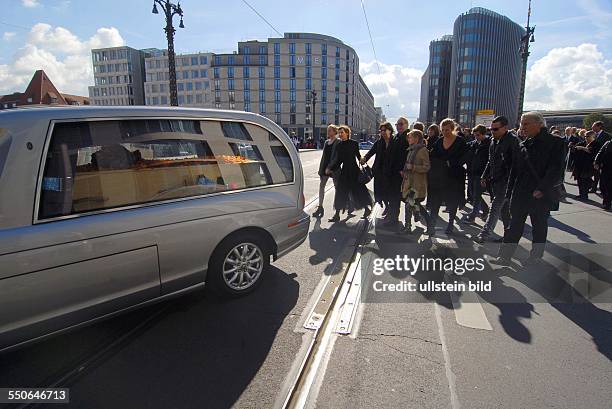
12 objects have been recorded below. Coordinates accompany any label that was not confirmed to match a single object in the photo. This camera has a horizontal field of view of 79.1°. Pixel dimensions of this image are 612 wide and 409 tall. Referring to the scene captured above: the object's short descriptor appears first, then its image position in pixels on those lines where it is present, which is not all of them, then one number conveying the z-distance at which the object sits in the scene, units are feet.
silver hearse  7.79
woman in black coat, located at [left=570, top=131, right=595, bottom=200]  32.86
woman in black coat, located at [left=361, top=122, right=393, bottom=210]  22.22
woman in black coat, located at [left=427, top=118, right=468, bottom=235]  19.42
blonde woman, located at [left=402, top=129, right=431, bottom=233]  19.24
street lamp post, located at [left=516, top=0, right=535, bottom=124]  51.13
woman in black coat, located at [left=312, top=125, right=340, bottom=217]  24.91
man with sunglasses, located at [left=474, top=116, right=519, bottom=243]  17.02
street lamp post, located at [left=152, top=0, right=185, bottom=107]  43.22
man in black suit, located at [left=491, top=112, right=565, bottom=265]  14.11
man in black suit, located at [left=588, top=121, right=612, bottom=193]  32.55
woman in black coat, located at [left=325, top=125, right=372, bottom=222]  23.98
